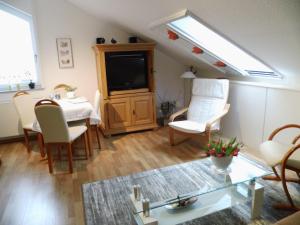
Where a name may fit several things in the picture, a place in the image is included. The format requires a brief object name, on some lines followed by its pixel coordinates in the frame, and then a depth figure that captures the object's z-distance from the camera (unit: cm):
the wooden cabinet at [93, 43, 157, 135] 385
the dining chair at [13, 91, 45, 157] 341
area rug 199
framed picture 402
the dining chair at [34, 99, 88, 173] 258
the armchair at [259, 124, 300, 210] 197
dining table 308
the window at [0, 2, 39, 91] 370
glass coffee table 170
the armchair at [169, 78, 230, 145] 320
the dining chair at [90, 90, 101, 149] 325
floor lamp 478
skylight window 304
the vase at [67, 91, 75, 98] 357
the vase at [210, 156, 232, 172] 202
